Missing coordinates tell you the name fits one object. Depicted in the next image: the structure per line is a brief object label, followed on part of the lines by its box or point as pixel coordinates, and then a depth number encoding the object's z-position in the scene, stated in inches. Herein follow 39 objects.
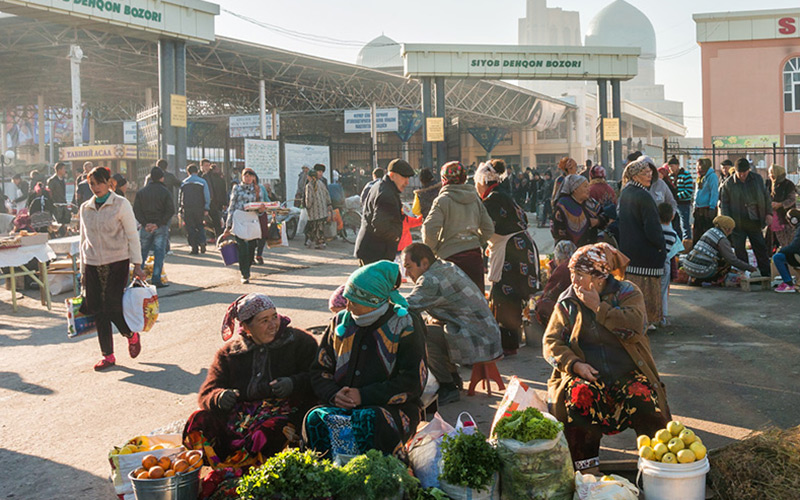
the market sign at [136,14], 575.2
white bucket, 133.9
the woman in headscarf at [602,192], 330.6
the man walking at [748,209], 401.4
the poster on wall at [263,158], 709.9
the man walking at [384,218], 287.7
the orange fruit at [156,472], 139.0
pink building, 1146.7
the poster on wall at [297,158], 750.5
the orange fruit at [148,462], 143.0
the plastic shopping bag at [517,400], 157.0
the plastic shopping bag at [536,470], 136.7
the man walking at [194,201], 558.3
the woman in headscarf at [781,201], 429.1
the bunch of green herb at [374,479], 130.0
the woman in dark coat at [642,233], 272.7
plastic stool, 222.4
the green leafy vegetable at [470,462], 136.9
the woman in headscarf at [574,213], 289.3
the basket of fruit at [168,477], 137.1
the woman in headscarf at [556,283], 261.4
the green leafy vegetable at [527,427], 137.8
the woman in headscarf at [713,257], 392.5
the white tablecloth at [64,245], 378.6
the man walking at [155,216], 430.0
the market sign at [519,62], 848.3
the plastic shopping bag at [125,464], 147.7
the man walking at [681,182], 470.3
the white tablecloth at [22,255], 362.3
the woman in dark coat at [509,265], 272.1
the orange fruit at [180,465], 140.6
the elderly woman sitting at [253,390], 158.2
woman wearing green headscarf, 152.8
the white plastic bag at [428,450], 144.5
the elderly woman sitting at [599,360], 157.5
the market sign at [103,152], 997.8
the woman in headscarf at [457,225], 259.3
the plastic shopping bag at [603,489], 132.4
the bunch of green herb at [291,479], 129.3
